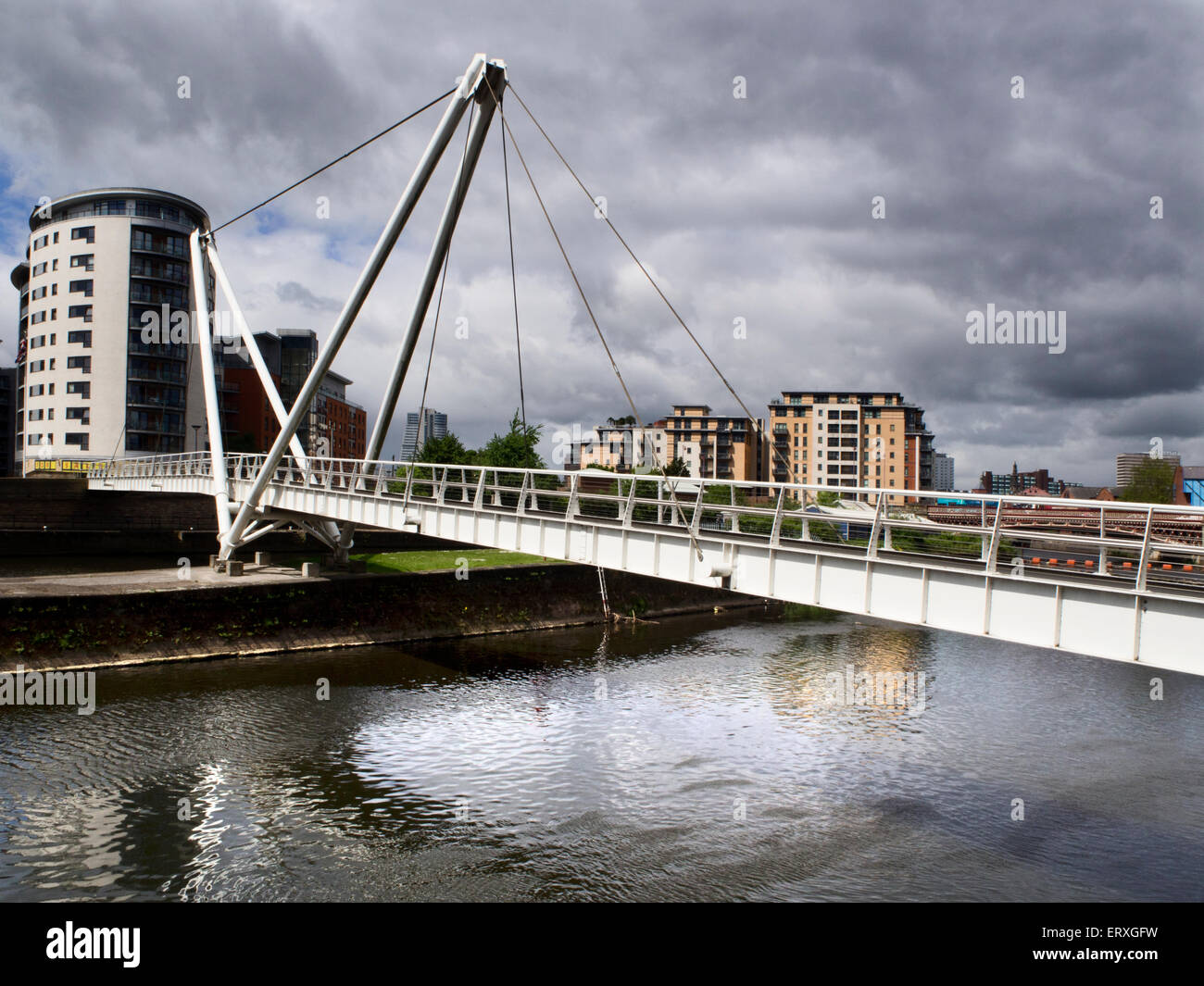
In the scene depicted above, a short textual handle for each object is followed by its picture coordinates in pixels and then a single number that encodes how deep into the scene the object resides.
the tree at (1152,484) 65.00
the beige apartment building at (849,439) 120.50
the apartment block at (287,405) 95.56
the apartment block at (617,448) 128.88
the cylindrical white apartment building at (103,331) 71.75
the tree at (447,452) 67.00
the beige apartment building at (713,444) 127.50
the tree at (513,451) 60.00
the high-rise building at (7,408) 113.31
